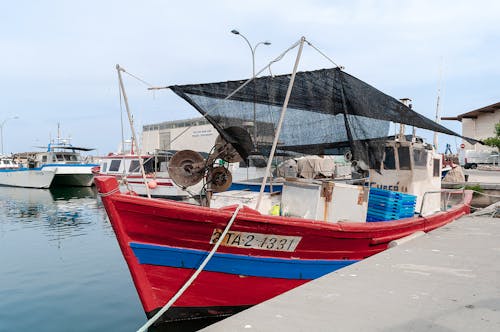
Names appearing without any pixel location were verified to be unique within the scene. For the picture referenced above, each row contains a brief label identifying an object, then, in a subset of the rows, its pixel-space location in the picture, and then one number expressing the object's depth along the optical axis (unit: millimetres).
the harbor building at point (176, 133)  40500
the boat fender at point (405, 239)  6788
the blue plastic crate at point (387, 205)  7520
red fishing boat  5531
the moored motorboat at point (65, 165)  36312
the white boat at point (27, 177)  37531
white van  44344
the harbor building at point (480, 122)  51438
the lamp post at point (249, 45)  20783
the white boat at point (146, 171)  22062
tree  42588
